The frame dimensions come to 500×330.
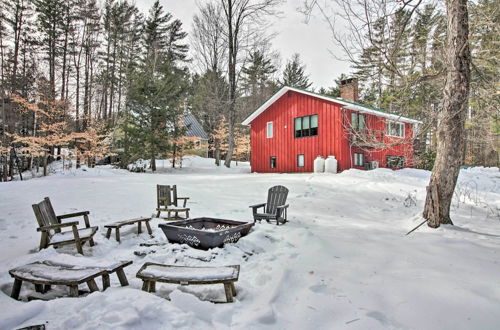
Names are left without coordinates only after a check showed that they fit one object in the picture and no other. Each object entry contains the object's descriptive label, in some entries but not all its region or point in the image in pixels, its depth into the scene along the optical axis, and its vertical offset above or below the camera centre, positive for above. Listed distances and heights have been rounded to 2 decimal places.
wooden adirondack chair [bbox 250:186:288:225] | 6.10 -1.06
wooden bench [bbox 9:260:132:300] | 2.60 -1.10
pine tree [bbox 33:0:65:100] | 18.86 +9.44
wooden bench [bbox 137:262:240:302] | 2.71 -1.14
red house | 16.05 +1.87
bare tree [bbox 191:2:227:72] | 22.92 +10.54
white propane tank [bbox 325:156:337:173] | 15.45 -0.27
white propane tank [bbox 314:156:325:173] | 15.88 -0.27
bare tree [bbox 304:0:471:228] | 5.09 +1.31
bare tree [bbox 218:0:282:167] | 21.11 +9.95
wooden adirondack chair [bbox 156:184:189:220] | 6.33 -0.91
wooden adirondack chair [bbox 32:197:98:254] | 4.02 -1.09
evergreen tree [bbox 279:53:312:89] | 36.09 +11.29
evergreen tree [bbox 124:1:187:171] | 17.28 +3.41
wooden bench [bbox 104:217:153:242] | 4.90 -1.14
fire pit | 4.37 -1.19
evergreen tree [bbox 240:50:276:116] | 32.75 +9.22
